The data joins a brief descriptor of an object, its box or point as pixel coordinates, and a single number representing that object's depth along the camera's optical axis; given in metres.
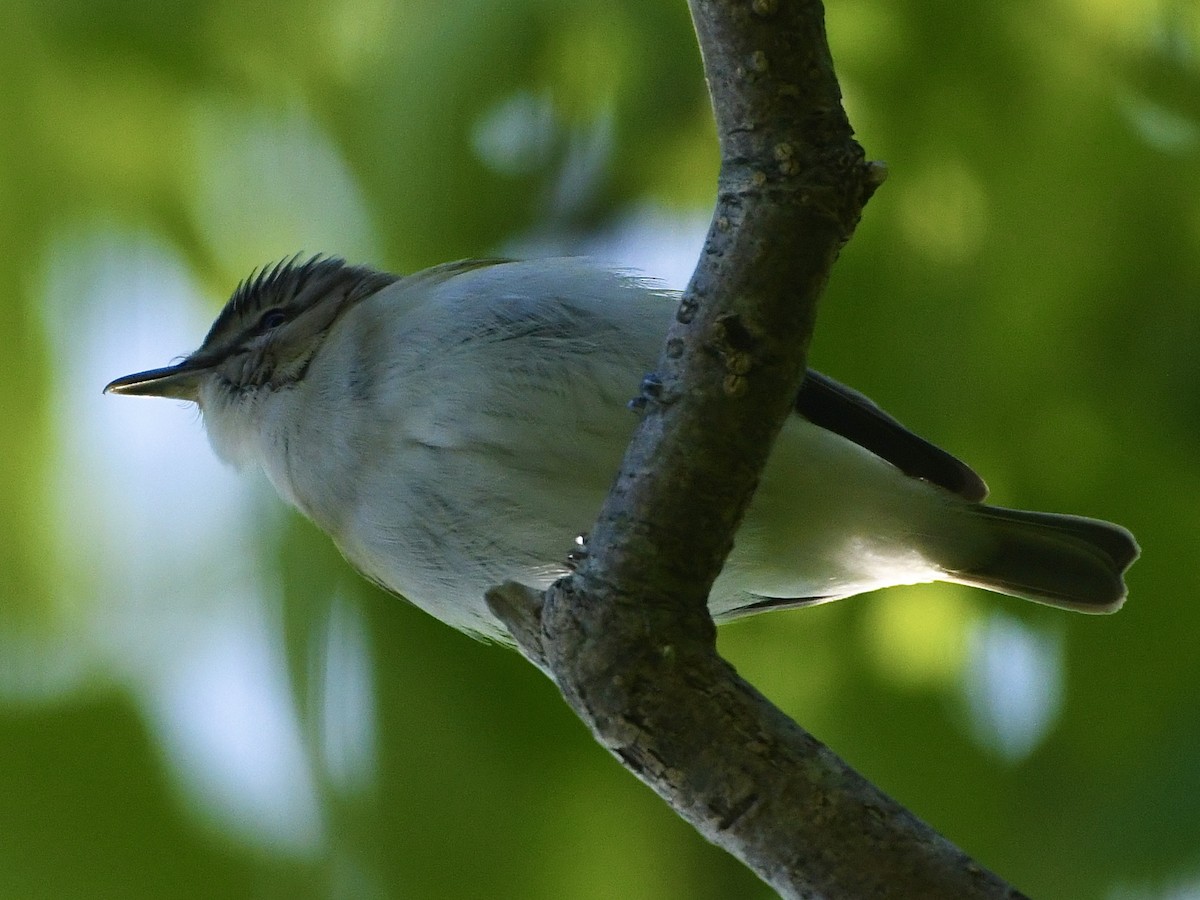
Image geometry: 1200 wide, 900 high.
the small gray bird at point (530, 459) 2.58
